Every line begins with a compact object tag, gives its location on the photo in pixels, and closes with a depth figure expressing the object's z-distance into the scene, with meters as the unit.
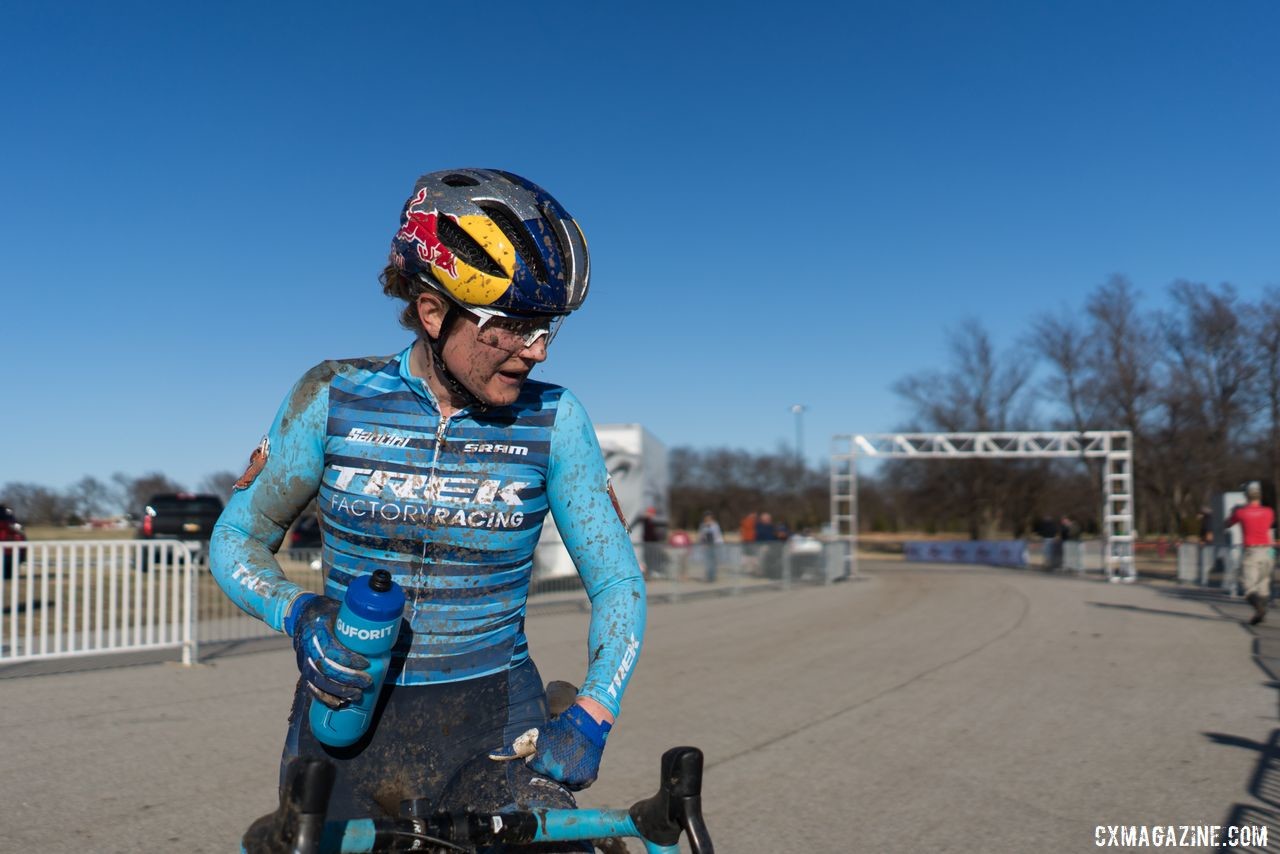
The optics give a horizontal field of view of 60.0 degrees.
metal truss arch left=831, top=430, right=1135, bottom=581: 33.12
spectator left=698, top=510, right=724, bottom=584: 31.42
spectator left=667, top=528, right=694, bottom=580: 24.08
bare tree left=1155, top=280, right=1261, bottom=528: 49.78
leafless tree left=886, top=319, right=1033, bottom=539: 64.31
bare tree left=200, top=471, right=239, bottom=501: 53.28
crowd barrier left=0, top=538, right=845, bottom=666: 10.91
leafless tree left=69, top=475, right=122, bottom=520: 58.22
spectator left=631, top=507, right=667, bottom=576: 23.39
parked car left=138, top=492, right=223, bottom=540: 26.47
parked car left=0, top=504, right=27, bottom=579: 18.17
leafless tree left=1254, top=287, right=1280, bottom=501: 47.50
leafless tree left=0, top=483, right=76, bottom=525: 55.34
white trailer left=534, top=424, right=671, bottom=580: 28.39
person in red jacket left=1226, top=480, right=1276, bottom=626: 17.19
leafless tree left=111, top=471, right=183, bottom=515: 59.66
